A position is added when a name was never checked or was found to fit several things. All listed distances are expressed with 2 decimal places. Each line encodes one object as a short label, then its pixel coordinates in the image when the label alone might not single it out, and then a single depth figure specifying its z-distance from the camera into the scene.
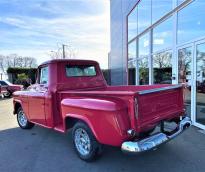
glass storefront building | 4.64
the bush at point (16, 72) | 20.22
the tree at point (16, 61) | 32.37
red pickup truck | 2.52
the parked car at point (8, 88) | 12.43
